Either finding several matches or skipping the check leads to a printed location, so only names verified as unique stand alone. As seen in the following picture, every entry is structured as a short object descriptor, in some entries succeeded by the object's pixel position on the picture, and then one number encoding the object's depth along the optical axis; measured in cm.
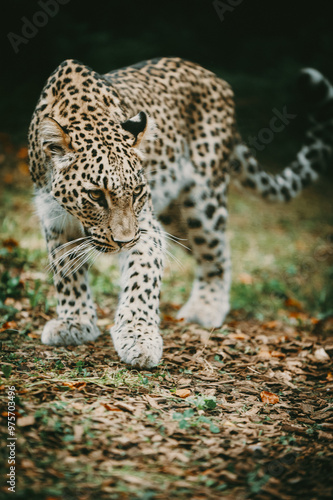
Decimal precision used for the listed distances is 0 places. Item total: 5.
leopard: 752
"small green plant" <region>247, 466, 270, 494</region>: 513
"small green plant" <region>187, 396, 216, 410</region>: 674
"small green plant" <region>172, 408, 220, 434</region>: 617
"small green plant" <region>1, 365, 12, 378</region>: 666
